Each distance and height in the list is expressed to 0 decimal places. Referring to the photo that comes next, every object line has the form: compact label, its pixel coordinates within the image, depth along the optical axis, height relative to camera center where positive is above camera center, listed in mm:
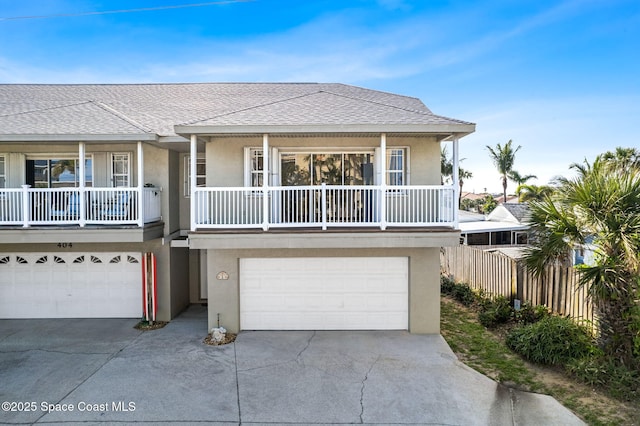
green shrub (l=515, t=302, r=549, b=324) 9164 -2893
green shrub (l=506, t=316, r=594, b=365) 7398 -2970
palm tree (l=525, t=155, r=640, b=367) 6621 -683
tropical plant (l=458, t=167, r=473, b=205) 48344 +3860
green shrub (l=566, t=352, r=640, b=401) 6289 -3178
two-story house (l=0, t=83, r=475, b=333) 8586 -209
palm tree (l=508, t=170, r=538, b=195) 43656 +3219
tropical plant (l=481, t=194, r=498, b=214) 44322 -198
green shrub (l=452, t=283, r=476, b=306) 12023 -3153
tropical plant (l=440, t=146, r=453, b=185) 36762 +4170
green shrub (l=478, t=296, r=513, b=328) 9883 -3082
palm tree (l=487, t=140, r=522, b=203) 43641 +5548
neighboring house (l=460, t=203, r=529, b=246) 19953 -1503
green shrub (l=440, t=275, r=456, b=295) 13412 -3121
